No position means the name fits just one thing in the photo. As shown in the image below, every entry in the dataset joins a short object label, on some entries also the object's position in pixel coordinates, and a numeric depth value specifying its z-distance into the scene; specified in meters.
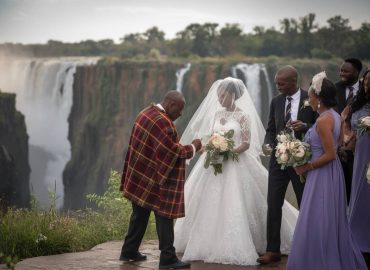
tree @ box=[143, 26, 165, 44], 50.22
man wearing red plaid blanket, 6.56
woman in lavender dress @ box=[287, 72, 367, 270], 5.62
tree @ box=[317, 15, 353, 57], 41.44
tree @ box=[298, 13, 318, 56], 43.72
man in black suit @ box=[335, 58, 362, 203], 6.79
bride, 7.11
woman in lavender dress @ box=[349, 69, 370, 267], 6.50
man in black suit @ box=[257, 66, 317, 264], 6.95
